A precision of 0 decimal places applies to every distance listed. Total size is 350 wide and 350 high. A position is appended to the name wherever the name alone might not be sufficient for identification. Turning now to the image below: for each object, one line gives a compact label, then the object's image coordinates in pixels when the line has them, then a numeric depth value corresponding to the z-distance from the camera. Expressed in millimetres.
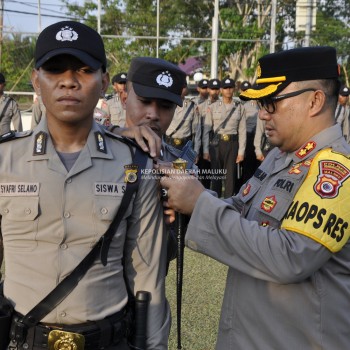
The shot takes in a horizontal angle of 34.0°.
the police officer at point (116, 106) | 9344
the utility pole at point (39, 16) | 18734
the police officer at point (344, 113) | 11055
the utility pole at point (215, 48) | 19016
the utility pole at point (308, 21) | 24491
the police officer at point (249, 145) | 11156
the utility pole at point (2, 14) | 22656
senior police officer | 1877
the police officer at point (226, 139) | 10391
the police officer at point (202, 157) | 10531
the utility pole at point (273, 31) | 20511
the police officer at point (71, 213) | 1948
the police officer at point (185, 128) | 10164
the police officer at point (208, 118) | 10406
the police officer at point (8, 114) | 10852
